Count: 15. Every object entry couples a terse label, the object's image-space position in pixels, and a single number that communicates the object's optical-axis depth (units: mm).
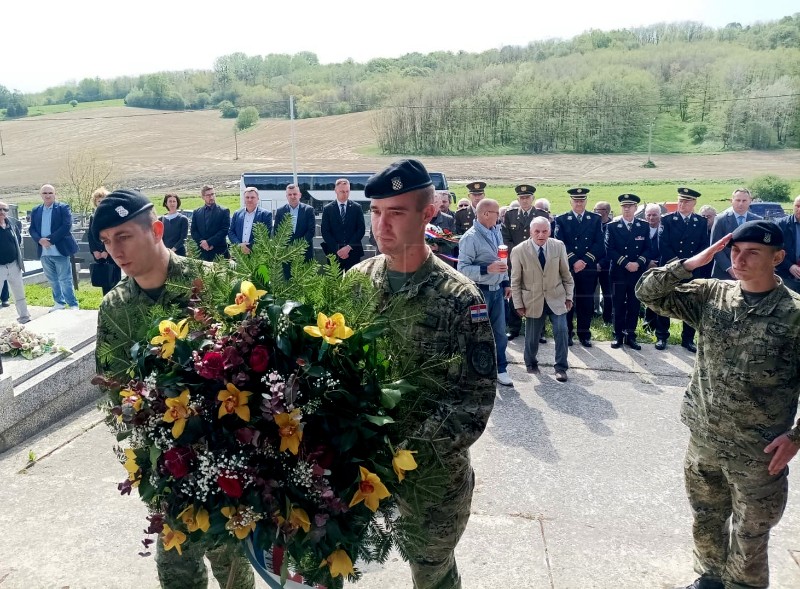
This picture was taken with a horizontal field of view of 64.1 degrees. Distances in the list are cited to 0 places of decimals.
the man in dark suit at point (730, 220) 8031
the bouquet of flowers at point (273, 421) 1712
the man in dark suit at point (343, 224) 8875
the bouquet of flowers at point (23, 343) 5477
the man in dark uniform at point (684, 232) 8156
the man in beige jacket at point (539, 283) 6852
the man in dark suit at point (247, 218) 8828
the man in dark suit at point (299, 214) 8765
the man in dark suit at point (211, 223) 9234
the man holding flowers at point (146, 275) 2729
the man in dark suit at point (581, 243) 8242
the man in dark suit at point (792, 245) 7348
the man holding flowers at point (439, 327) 2375
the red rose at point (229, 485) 1677
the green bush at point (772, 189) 32438
